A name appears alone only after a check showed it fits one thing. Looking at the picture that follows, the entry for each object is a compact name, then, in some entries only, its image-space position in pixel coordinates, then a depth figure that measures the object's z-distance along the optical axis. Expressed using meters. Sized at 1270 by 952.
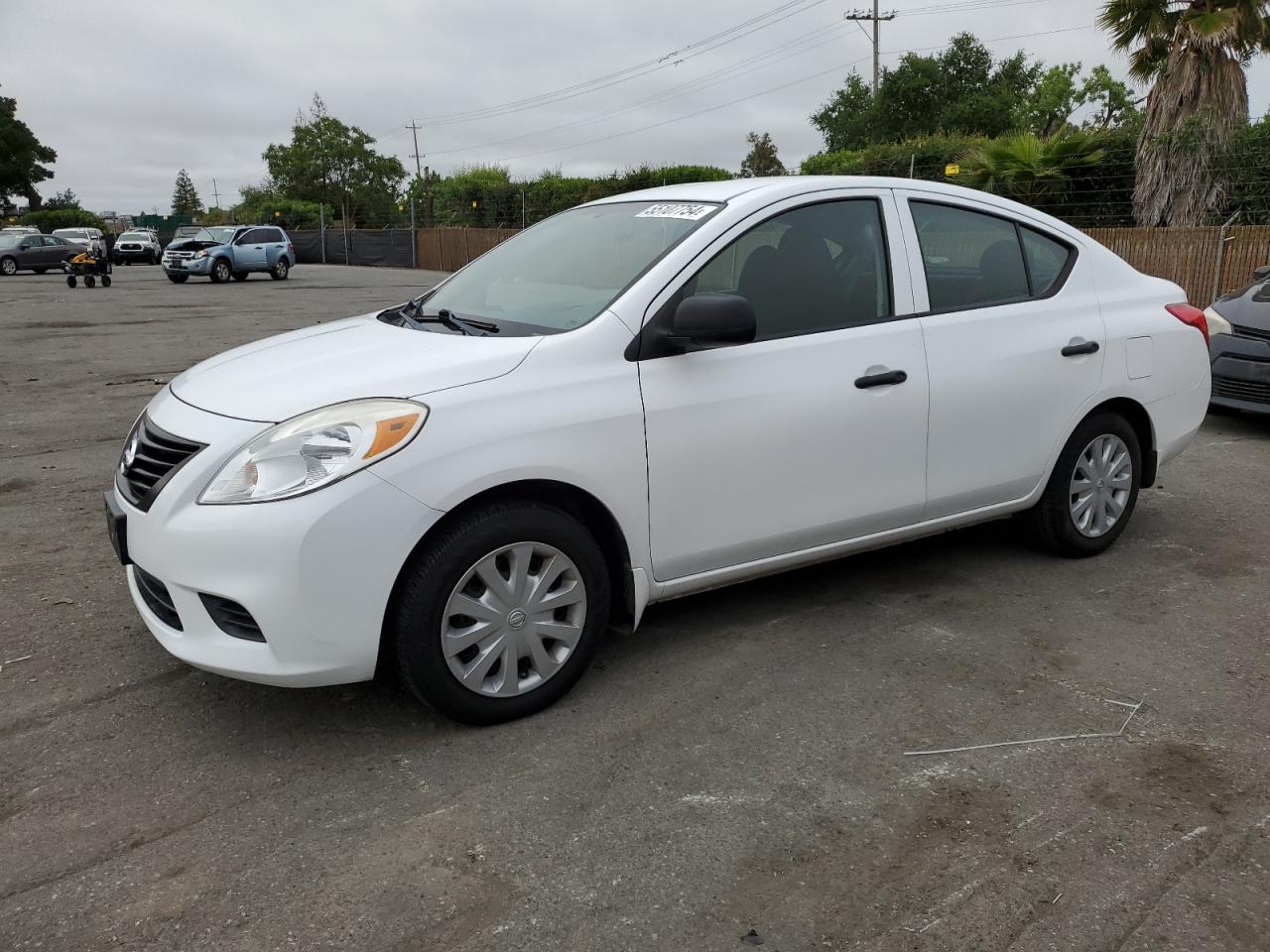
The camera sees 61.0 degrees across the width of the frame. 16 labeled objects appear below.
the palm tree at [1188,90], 15.95
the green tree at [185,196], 146.00
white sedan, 3.10
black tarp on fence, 43.84
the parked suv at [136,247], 46.12
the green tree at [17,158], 80.19
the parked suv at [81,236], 38.19
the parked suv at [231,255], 31.52
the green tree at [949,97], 63.82
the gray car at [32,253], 36.38
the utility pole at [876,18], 52.81
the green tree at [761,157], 77.69
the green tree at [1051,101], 68.44
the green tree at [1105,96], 69.44
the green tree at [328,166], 86.81
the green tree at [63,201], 99.34
